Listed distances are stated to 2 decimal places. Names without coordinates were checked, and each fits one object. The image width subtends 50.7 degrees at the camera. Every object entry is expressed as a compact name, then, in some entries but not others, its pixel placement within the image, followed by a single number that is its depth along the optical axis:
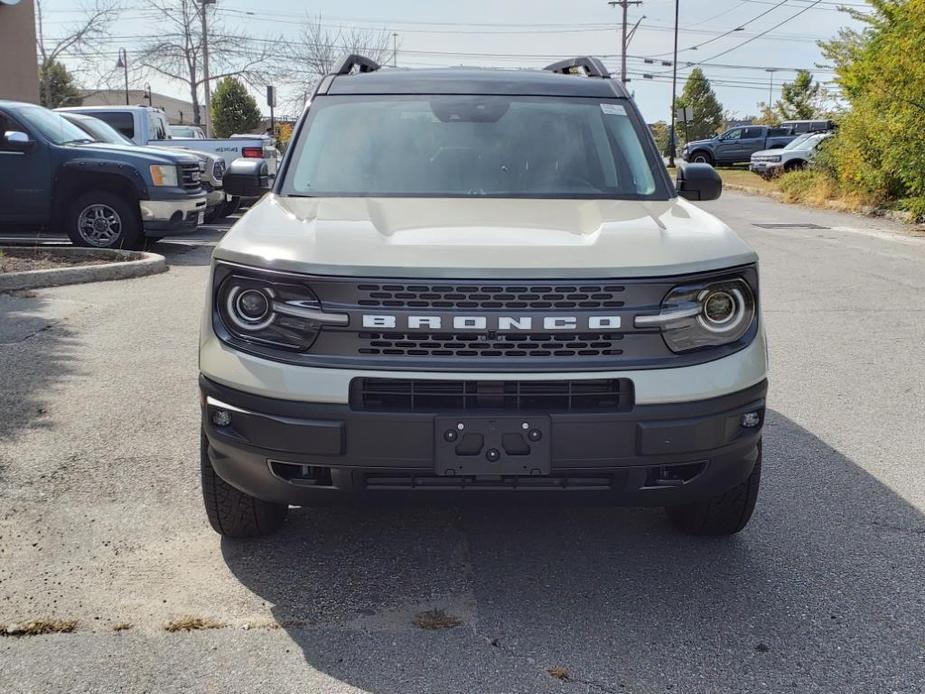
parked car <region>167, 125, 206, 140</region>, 24.00
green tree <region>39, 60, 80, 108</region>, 52.56
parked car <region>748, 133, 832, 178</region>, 31.98
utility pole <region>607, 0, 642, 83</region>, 65.89
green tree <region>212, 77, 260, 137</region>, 54.62
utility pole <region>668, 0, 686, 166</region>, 60.47
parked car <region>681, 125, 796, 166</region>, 45.16
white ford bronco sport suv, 2.95
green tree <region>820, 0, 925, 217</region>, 16.56
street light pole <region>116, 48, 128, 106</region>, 44.85
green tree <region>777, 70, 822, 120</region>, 58.81
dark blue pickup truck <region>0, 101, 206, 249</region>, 11.66
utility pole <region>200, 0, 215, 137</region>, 44.66
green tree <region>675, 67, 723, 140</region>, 77.69
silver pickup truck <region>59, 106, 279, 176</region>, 17.05
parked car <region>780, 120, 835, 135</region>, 44.47
